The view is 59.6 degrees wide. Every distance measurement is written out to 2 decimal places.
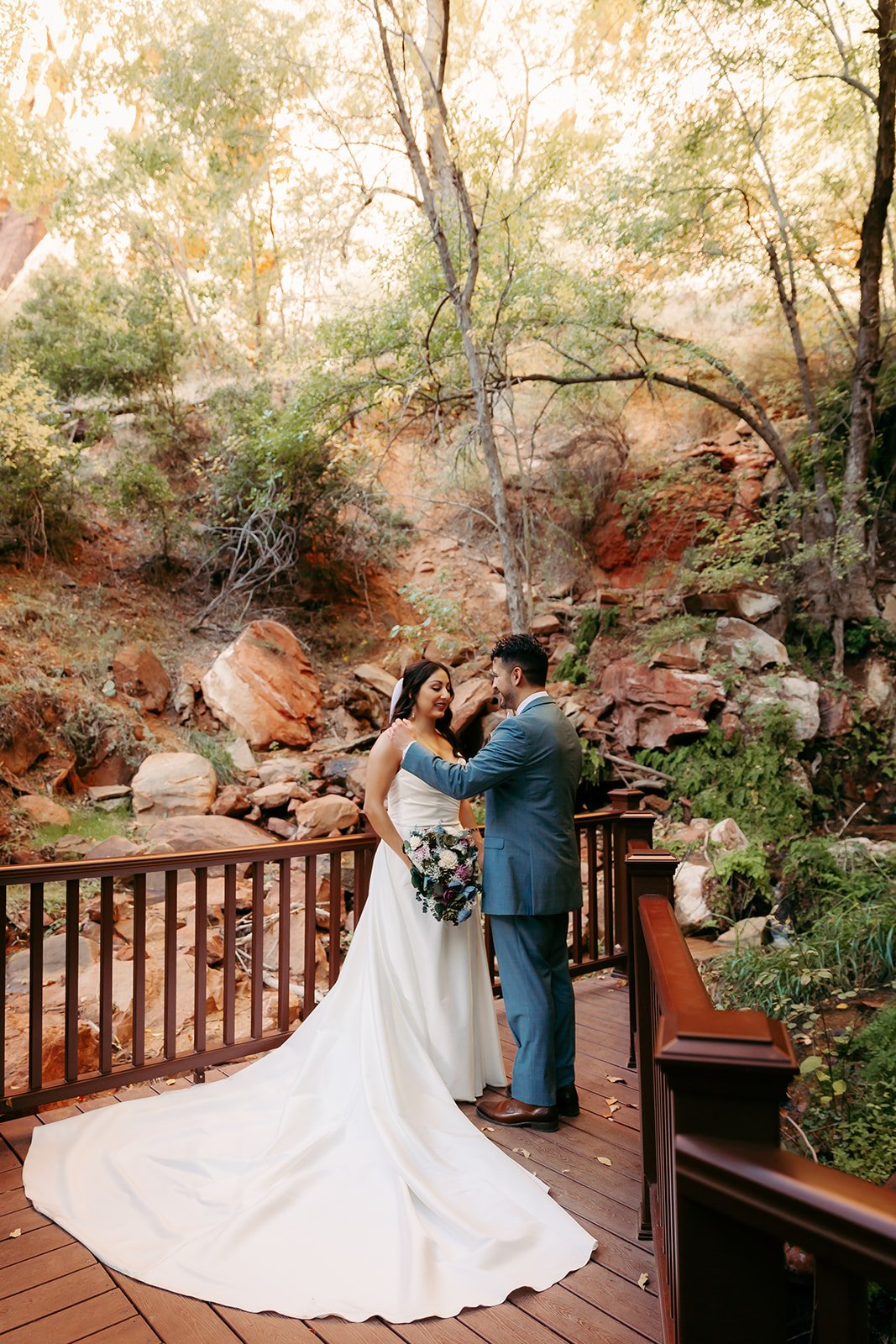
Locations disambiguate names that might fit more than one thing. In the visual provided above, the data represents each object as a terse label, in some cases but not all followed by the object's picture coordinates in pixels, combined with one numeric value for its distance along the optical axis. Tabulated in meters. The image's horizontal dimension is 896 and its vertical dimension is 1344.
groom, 3.08
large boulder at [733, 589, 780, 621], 9.57
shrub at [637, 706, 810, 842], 7.88
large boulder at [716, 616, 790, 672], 9.09
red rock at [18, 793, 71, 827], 7.28
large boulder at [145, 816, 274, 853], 7.23
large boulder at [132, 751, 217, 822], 7.97
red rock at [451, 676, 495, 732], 9.31
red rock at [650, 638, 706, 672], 9.28
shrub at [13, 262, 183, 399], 10.28
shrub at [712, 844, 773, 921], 6.70
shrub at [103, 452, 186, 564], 10.45
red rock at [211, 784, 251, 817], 8.02
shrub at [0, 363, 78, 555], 8.80
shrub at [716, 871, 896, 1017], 4.58
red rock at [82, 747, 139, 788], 8.38
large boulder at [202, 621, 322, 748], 9.54
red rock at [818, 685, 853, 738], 8.70
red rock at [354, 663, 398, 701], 10.63
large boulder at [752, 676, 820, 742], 8.56
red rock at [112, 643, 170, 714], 9.41
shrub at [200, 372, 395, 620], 10.48
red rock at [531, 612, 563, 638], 10.91
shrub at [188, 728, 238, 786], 8.79
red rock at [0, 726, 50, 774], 7.76
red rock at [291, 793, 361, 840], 7.84
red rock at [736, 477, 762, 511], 10.46
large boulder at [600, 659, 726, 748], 8.84
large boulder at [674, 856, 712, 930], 6.48
